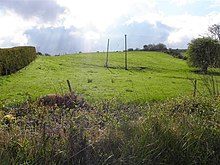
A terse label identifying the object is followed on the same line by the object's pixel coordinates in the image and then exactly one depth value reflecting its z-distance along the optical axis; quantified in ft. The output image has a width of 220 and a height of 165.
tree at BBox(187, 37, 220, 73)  93.89
